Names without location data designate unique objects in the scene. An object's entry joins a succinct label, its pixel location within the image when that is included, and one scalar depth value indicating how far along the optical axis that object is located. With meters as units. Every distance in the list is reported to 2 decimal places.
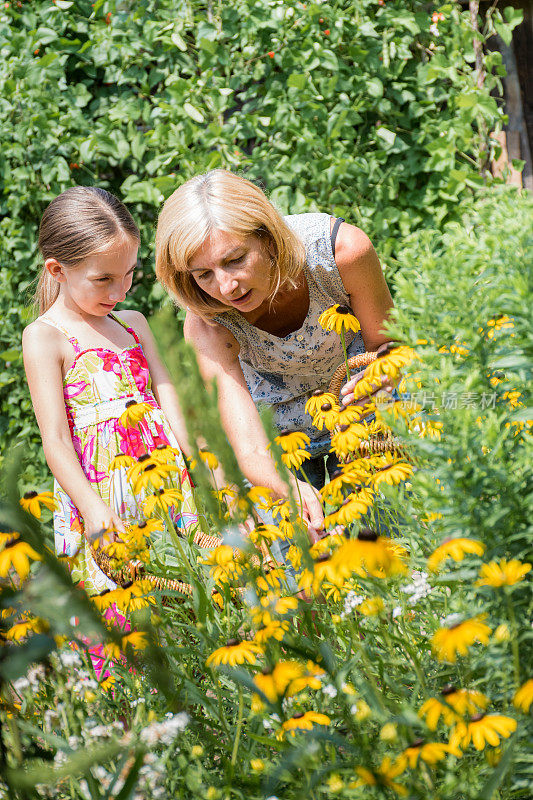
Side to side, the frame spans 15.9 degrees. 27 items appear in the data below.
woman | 2.91
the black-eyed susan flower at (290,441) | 2.62
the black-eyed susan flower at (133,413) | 2.70
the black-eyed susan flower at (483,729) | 1.87
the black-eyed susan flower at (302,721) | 2.08
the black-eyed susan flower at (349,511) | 2.41
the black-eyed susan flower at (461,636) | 1.85
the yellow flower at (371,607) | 2.17
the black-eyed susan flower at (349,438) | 2.54
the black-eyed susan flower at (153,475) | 2.53
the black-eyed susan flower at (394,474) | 2.47
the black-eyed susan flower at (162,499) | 2.54
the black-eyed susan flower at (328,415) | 2.62
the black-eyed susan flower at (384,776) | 1.79
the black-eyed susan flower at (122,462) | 2.62
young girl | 3.09
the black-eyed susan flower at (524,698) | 1.80
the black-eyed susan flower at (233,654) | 2.33
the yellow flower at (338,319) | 2.74
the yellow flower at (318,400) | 2.65
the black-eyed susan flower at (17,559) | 2.19
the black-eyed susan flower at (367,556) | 1.98
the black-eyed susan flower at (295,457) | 2.57
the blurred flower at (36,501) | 2.55
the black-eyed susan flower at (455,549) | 1.94
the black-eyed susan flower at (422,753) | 1.83
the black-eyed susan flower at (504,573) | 1.92
